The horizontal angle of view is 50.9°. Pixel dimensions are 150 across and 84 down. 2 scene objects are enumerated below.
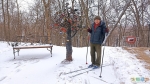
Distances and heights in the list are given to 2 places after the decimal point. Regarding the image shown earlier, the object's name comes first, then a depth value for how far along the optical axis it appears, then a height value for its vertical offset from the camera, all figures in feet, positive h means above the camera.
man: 17.43 +0.48
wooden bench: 24.23 -0.63
